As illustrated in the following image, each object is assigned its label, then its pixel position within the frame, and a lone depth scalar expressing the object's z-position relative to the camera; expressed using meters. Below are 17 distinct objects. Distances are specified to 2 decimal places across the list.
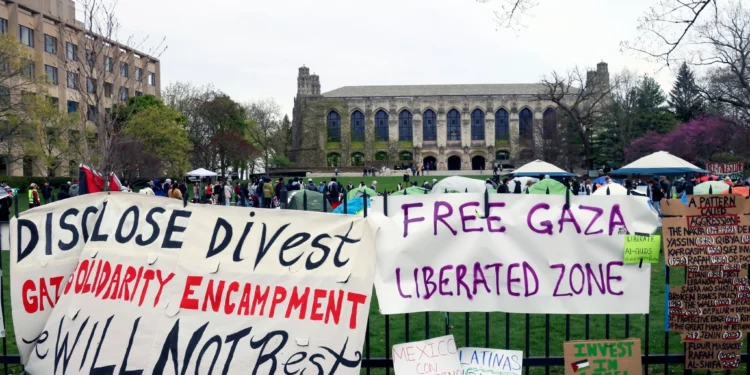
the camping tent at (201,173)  31.33
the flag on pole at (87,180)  4.88
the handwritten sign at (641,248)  3.69
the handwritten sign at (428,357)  3.73
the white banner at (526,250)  3.72
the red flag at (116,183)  5.71
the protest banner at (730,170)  30.23
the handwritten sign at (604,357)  3.87
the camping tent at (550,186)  14.64
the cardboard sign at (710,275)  3.83
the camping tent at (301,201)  12.40
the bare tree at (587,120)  48.22
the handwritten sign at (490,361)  3.84
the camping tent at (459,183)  18.81
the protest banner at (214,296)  3.62
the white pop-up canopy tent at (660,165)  17.50
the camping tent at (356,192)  15.74
